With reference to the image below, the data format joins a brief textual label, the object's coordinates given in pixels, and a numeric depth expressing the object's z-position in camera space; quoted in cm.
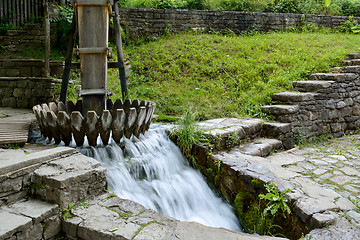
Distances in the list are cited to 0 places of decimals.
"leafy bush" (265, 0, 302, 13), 1337
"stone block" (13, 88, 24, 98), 682
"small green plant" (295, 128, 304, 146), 649
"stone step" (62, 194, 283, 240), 267
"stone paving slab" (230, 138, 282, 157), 517
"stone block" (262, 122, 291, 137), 604
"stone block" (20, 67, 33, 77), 773
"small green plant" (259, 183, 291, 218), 349
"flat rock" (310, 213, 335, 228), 310
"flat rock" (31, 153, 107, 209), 297
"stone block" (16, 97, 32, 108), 684
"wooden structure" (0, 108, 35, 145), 390
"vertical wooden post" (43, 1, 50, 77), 728
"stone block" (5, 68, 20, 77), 773
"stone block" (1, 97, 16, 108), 689
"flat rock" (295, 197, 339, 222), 326
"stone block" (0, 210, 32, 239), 246
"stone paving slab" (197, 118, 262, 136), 529
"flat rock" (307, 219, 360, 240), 291
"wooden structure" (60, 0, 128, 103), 442
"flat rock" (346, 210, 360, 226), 319
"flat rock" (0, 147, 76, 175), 292
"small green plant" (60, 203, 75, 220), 294
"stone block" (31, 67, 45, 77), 766
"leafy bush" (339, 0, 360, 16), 1439
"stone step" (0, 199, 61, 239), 254
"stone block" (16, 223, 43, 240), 259
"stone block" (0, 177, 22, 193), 284
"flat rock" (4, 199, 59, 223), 276
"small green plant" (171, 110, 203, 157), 493
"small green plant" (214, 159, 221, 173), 454
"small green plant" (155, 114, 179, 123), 598
